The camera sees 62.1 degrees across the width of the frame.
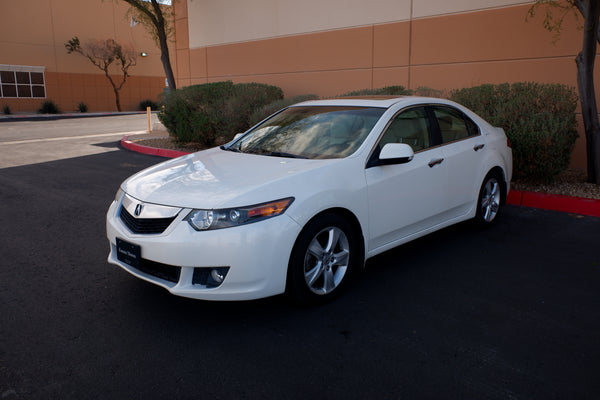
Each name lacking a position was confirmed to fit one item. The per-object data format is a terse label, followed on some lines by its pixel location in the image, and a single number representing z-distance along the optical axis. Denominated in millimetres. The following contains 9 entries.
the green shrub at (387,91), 10602
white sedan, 3369
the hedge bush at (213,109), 11633
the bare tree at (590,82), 7008
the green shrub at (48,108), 34312
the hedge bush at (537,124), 7180
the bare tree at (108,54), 35938
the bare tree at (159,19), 16656
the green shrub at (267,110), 10750
